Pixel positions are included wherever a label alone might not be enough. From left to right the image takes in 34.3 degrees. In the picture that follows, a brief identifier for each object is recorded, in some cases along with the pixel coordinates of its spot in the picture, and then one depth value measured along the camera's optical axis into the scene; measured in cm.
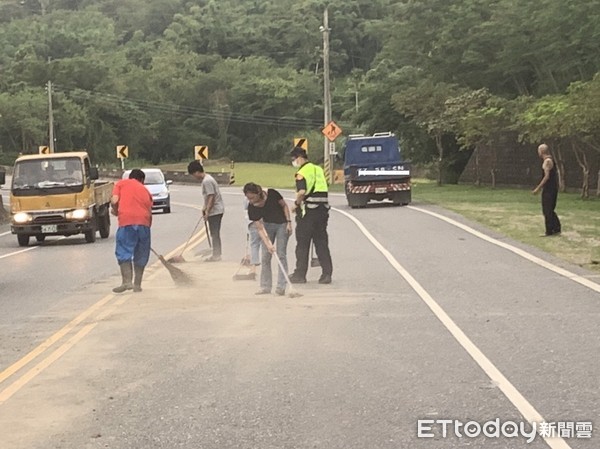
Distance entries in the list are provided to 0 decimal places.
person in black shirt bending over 1293
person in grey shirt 1716
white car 3522
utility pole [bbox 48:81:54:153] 7157
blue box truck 3316
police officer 1370
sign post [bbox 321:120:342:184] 4688
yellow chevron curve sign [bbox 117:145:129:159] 5895
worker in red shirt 1355
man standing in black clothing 1958
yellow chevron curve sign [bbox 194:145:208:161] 4925
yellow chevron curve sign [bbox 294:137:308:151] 4246
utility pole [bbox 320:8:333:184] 4989
